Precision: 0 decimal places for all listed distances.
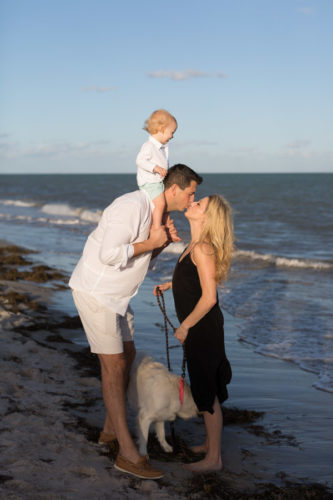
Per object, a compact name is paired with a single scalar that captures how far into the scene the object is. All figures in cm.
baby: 382
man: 322
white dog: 354
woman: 351
